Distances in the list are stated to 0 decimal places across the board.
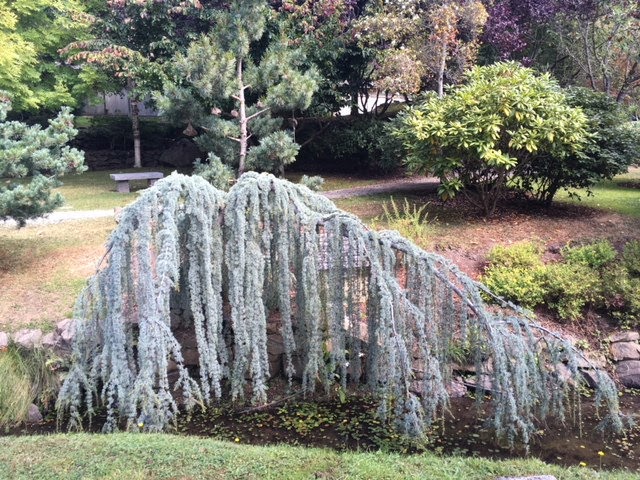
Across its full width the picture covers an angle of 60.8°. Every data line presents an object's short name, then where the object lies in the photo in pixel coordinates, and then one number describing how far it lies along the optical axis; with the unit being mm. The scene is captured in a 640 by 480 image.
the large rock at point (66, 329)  6032
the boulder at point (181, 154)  17719
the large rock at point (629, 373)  6223
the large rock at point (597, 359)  6422
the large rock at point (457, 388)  5738
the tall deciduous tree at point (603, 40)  12789
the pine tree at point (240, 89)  10031
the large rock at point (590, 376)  5828
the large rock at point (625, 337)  6609
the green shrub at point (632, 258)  7113
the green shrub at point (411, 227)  8097
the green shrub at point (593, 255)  7359
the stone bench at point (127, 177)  13420
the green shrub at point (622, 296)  6750
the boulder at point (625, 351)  6441
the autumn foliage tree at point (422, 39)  11453
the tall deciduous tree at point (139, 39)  12820
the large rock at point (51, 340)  6059
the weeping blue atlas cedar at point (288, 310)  4441
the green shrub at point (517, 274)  6996
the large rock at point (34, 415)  5317
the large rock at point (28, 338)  5961
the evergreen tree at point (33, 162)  6801
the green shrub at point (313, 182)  9992
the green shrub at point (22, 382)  5273
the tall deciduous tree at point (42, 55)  12891
